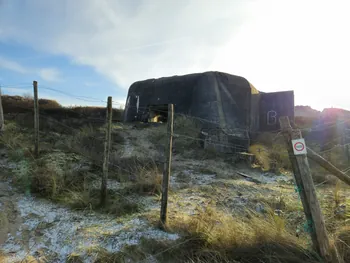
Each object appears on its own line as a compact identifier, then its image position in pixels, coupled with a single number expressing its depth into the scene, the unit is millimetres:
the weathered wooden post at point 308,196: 2520
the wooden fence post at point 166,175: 3865
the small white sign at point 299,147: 2637
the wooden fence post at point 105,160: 4820
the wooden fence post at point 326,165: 2799
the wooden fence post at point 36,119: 7566
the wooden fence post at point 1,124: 9533
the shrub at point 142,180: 5754
